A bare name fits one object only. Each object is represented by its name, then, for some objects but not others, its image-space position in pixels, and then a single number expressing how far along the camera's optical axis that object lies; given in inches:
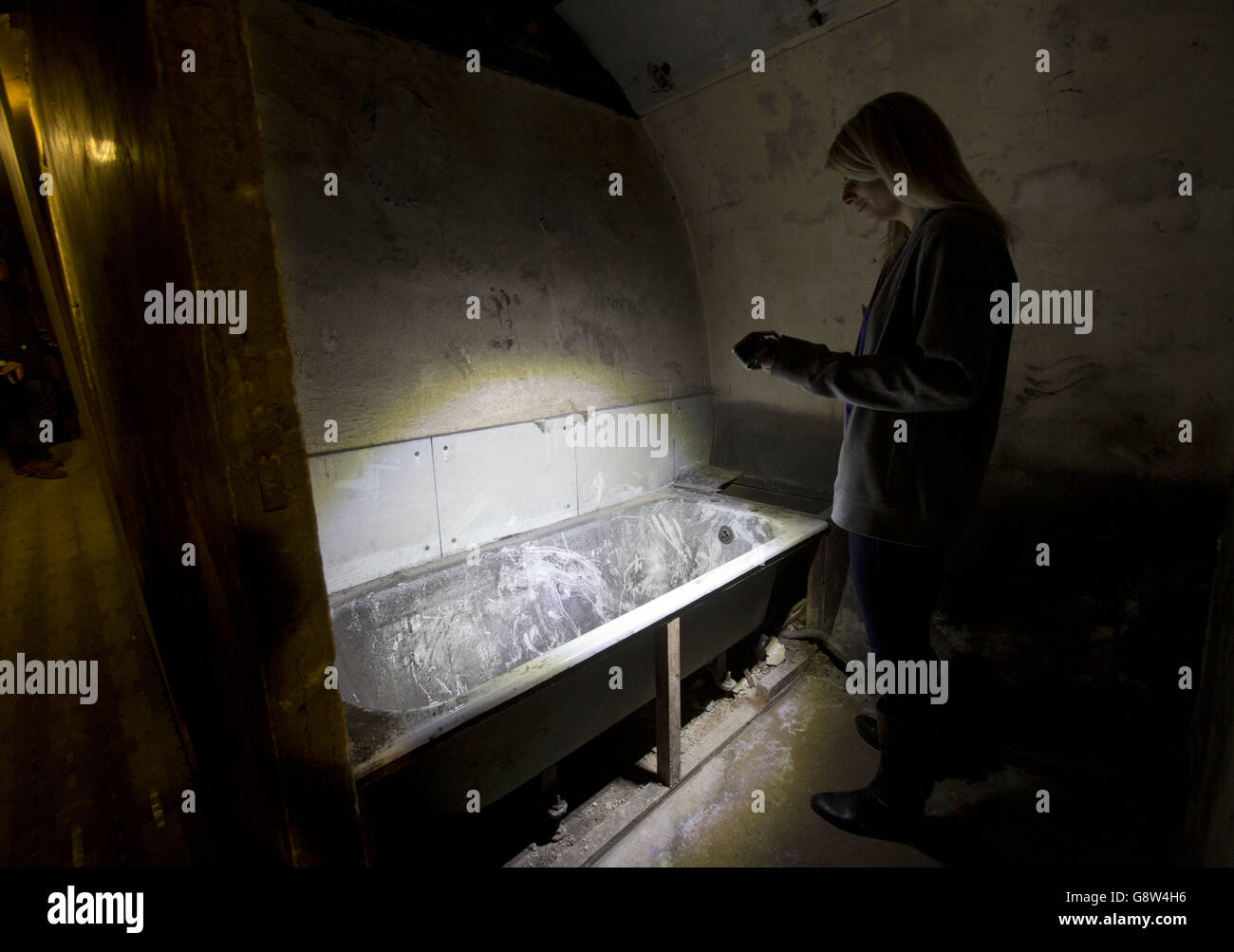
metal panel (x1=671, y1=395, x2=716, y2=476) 141.0
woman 52.9
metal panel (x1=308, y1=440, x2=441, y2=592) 88.0
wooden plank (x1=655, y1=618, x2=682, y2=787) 79.1
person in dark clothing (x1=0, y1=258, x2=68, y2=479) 232.8
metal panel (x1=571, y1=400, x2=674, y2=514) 124.4
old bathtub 58.9
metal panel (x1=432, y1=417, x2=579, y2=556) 102.5
